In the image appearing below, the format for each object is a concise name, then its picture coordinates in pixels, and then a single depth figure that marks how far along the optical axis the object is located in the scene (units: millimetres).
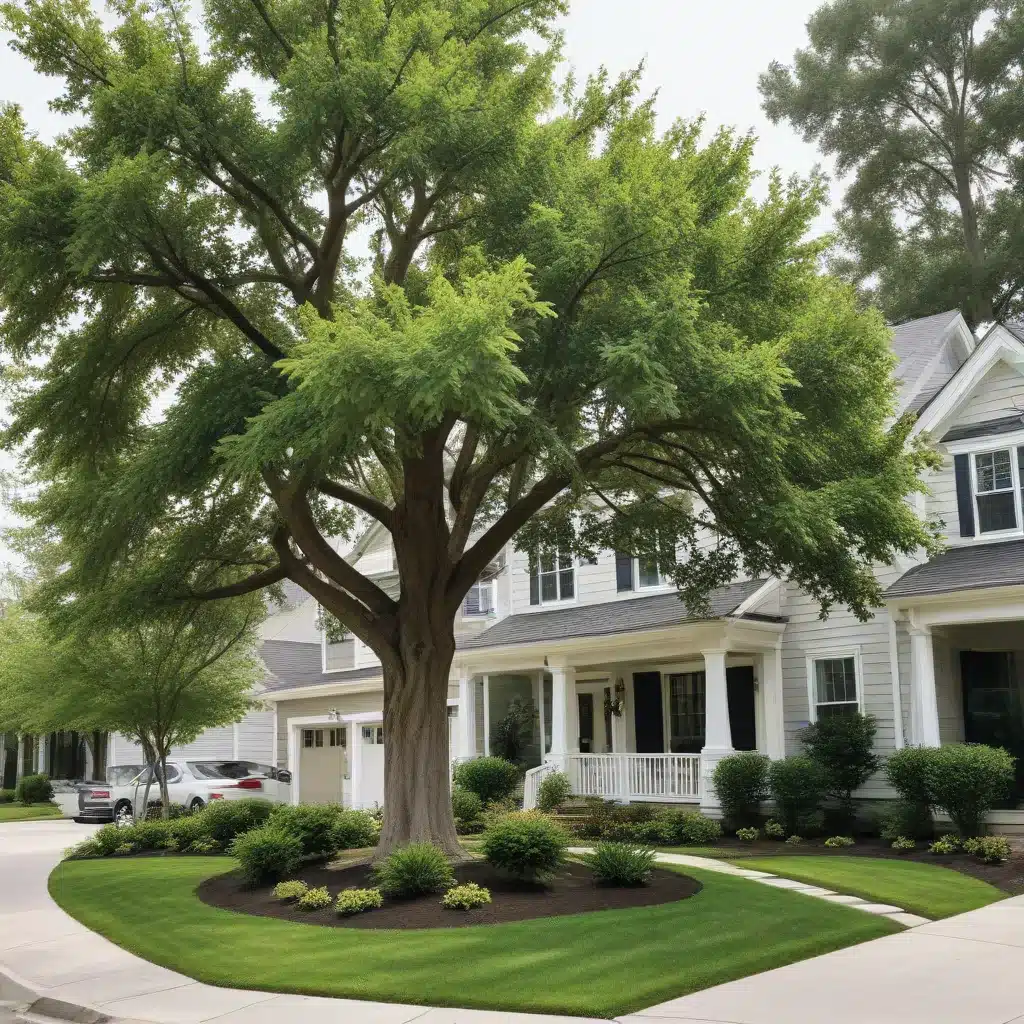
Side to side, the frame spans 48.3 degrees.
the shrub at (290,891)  12969
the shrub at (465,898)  11828
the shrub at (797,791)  18297
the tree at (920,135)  36469
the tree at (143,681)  22500
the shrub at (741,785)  18906
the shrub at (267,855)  13953
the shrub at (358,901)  11930
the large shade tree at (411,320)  11594
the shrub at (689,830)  18422
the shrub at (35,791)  40562
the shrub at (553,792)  21500
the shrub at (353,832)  15930
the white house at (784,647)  18875
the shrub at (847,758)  18859
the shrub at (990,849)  15156
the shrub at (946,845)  16109
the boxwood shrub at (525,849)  12664
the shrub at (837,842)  17484
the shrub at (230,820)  20016
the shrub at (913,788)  16844
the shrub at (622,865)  12812
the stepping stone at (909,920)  11344
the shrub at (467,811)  20156
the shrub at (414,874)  12430
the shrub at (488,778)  22969
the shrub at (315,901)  12352
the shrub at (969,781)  16250
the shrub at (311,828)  14875
